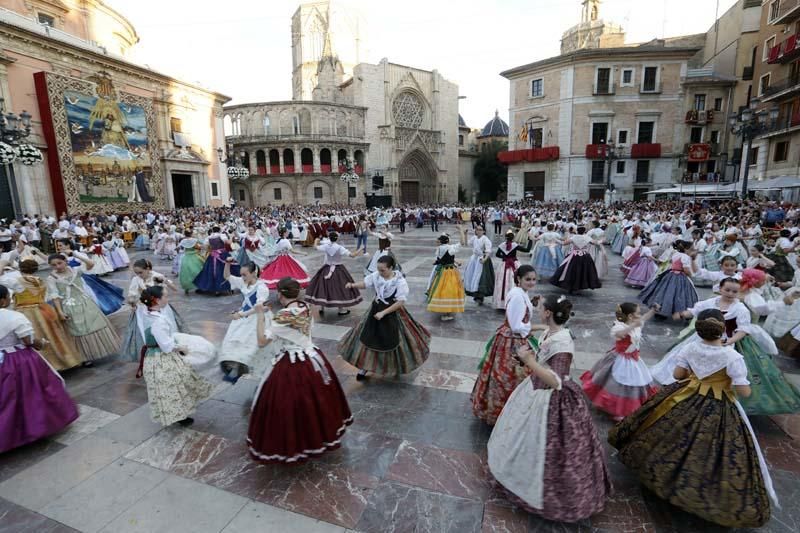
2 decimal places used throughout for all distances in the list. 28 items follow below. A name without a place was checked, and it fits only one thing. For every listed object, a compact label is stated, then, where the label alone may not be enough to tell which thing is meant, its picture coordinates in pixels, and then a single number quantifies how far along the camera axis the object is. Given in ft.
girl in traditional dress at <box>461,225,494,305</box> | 26.96
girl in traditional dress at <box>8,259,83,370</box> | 15.84
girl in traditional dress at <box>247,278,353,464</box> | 10.56
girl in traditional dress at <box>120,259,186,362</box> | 16.85
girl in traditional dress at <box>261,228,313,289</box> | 29.35
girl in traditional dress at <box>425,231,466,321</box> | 24.06
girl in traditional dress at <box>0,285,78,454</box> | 12.00
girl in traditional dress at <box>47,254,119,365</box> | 17.37
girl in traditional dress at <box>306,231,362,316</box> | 25.05
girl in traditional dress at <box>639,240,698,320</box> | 22.24
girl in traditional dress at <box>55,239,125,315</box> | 22.16
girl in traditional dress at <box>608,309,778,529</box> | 8.73
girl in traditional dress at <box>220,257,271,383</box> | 13.33
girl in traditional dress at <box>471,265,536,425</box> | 11.58
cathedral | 141.59
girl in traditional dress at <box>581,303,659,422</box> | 13.14
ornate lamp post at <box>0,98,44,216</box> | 35.24
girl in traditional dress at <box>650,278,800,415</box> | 12.53
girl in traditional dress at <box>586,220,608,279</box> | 33.65
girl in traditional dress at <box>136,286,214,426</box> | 12.69
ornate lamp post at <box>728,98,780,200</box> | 45.68
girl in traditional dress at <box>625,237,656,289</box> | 31.42
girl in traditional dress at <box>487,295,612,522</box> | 8.93
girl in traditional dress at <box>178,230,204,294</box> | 32.30
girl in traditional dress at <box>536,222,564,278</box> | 35.76
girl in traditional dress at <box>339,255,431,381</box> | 15.52
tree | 174.81
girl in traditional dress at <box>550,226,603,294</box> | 29.17
